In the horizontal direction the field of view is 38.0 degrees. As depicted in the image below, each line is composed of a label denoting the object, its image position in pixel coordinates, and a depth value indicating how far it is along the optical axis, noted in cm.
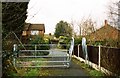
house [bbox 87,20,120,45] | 1886
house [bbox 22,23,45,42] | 4561
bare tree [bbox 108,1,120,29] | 1222
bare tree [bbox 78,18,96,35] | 2260
